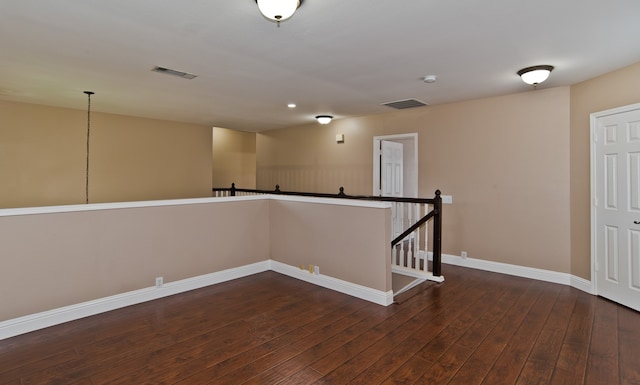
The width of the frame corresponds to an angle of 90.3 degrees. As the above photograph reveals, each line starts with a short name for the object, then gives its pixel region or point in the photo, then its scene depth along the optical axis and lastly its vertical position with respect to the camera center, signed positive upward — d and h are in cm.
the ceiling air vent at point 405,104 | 493 +153
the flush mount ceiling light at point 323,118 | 610 +155
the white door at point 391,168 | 614 +62
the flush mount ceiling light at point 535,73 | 336 +135
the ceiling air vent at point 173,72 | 353 +144
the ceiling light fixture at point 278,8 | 196 +120
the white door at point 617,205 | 330 -5
